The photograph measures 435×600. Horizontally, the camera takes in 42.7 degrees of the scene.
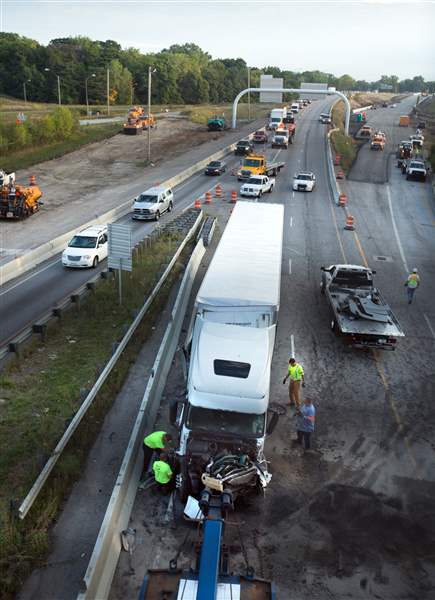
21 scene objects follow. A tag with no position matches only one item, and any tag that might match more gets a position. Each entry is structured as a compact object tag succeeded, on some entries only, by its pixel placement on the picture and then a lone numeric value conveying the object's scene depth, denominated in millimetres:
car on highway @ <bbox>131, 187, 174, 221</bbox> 35281
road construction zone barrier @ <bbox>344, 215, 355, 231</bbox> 35062
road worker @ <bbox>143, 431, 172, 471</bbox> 11367
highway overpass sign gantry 76731
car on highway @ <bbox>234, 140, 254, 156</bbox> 61531
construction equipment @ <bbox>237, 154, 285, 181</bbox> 46312
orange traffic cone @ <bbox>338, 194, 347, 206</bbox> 41188
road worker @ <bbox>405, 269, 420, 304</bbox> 21812
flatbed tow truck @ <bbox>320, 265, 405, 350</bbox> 17172
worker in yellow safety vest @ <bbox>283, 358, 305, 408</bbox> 14305
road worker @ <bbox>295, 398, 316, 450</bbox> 12719
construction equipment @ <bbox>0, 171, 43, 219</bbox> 34906
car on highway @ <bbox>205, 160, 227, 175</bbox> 51094
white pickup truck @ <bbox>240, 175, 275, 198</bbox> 40625
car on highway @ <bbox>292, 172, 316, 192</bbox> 45031
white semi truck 10703
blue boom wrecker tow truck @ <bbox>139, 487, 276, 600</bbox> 7016
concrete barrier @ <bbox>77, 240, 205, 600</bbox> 8430
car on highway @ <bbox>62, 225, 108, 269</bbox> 25859
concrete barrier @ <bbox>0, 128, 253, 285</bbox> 24672
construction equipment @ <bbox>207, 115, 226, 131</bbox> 79062
